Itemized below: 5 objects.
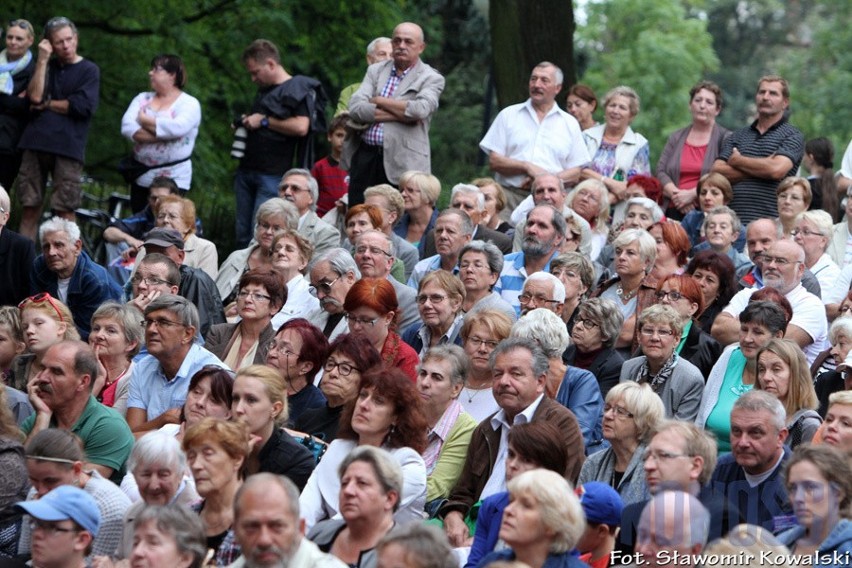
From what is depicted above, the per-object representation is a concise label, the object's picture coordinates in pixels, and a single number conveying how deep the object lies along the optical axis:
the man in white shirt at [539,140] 14.53
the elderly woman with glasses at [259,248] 12.52
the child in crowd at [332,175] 14.95
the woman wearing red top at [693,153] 14.42
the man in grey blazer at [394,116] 13.96
